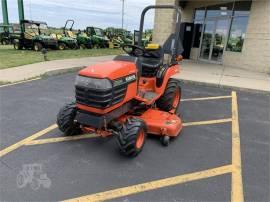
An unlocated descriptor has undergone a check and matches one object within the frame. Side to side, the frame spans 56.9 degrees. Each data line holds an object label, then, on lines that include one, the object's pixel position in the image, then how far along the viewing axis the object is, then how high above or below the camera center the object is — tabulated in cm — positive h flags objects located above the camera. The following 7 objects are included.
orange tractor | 323 -106
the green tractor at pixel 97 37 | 2230 -98
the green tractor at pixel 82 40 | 2088 -122
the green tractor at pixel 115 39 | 2370 -117
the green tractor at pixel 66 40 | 1900 -120
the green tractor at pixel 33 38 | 1692 -107
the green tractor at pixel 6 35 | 2175 -123
